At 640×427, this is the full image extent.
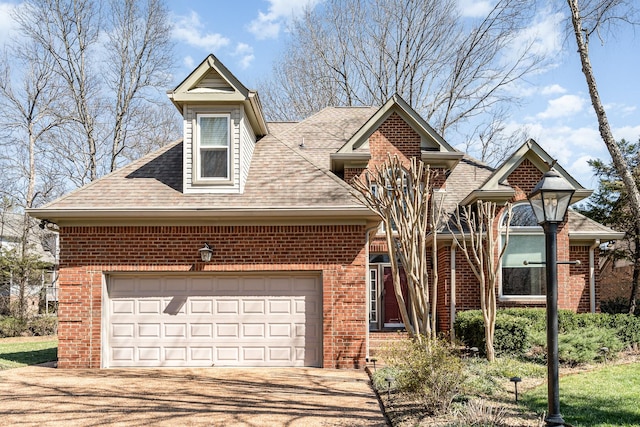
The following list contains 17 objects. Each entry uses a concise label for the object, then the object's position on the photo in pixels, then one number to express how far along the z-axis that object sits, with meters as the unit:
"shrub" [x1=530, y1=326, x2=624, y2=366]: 11.90
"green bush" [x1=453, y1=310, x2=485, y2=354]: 13.60
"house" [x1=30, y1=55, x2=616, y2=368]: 12.61
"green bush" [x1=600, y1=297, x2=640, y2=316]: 23.31
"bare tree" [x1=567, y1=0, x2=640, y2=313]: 15.45
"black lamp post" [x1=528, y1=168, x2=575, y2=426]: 6.24
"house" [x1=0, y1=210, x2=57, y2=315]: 27.31
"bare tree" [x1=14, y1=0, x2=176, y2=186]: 26.03
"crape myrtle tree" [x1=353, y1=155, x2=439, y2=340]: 10.06
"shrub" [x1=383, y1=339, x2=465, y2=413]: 7.92
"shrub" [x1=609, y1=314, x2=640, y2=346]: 14.03
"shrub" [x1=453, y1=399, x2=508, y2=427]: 6.84
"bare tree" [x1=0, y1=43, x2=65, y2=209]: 26.86
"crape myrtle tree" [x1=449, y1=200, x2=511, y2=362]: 12.56
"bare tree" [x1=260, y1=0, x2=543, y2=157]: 28.08
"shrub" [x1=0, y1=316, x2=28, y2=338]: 24.39
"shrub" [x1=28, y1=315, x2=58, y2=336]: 25.27
